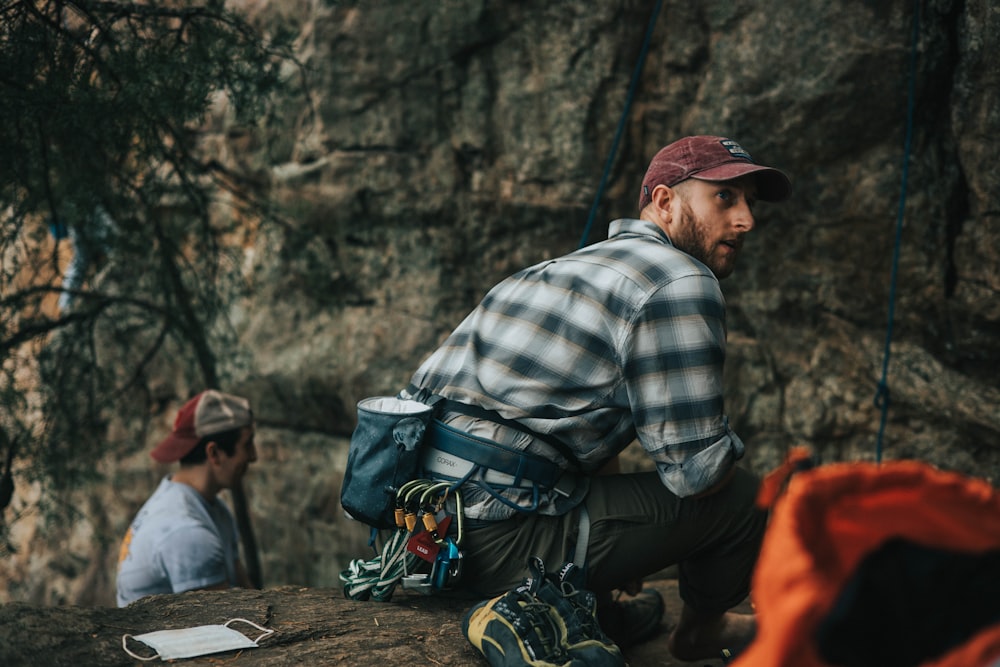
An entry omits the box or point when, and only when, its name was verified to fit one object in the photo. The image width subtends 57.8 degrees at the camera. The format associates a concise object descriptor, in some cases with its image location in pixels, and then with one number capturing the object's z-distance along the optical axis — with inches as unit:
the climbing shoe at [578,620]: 94.3
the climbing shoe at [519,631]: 93.6
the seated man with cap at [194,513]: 143.5
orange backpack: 49.4
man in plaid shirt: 104.3
